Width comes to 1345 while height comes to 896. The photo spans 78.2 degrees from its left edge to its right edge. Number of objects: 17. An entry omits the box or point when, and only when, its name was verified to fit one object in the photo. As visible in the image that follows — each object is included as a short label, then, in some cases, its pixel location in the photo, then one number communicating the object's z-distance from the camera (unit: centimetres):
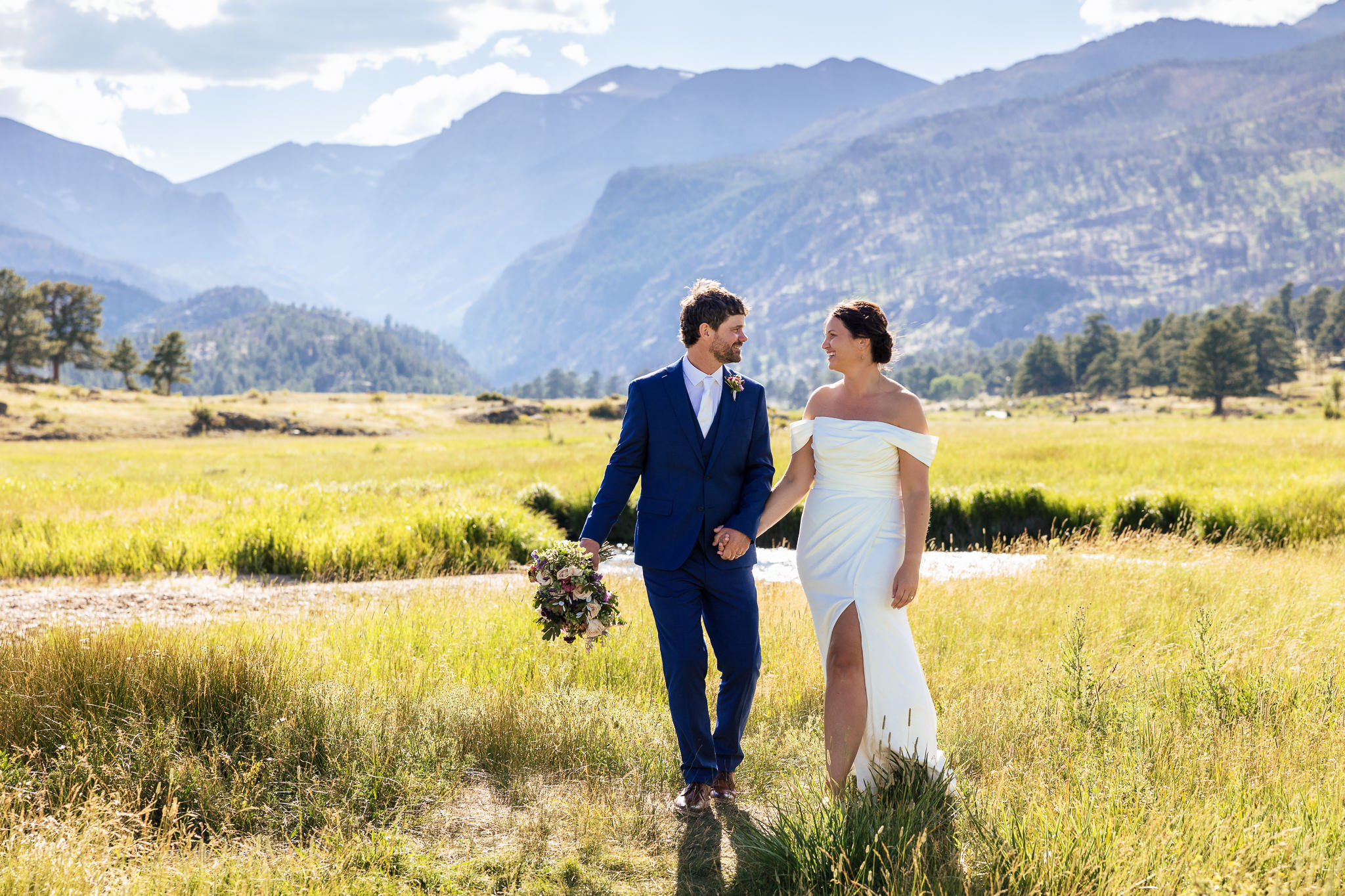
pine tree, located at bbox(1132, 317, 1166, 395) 10625
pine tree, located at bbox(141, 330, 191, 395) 8850
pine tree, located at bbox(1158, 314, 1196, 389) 10625
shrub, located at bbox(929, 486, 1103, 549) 1698
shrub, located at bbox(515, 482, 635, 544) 1802
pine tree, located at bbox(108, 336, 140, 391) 9081
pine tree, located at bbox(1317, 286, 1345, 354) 11862
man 482
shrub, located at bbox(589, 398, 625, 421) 7950
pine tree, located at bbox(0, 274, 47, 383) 7794
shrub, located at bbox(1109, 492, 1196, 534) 1569
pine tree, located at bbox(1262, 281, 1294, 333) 13762
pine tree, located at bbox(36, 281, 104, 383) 8538
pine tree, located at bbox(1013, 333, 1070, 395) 12312
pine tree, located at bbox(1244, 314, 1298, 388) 9519
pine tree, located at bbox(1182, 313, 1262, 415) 8125
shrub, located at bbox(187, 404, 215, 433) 5322
